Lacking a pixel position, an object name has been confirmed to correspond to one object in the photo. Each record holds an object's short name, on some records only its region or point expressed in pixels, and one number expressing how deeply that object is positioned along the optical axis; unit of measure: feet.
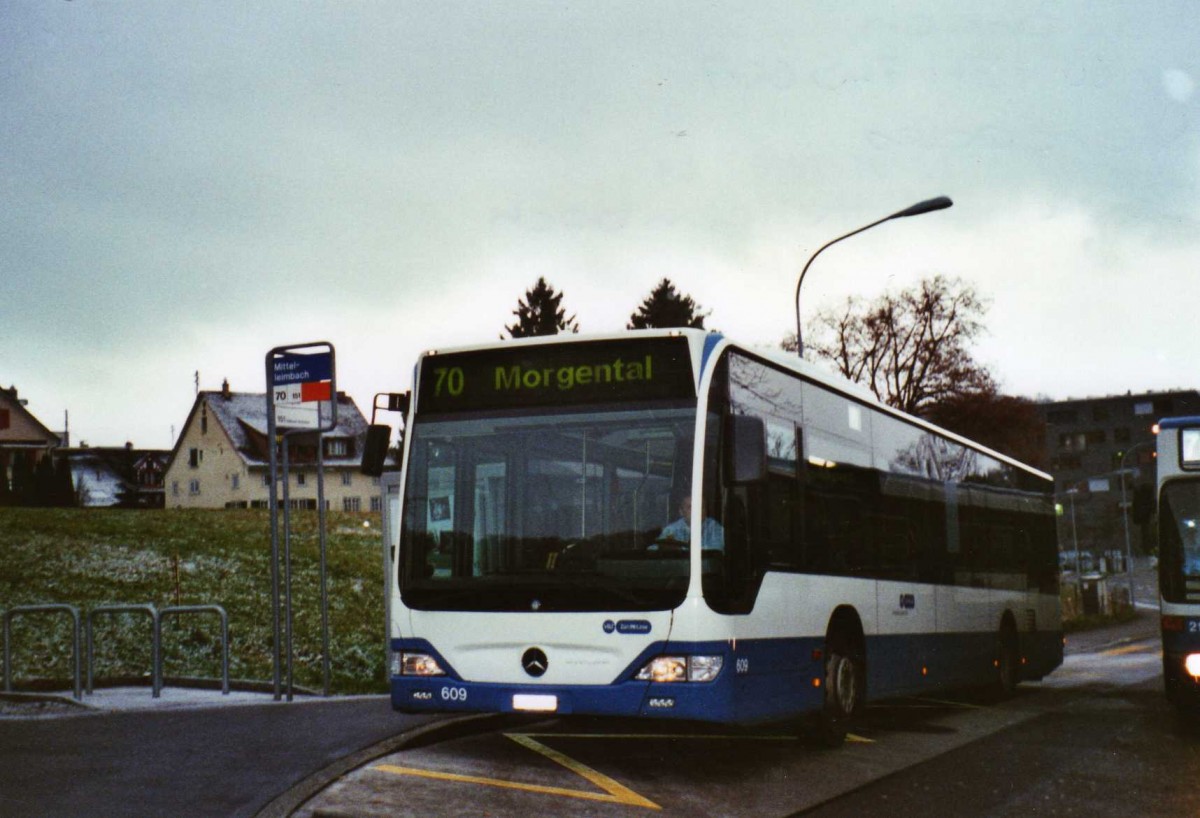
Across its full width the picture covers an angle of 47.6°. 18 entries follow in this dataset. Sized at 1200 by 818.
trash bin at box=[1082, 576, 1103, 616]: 171.63
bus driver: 28.78
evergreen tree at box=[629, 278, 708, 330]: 250.78
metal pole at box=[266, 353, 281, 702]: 44.75
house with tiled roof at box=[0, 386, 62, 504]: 273.13
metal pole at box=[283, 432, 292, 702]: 44.55
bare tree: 216.54
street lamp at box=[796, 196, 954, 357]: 71.36
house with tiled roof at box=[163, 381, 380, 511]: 293.02
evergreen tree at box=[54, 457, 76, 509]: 222.28
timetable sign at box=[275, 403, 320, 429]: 45.96
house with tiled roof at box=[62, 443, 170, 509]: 330.54
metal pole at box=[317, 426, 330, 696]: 45.57
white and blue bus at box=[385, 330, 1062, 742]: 28.78
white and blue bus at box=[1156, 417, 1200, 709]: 41.57
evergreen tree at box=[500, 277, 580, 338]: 268.41
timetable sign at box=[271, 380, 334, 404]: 45.85
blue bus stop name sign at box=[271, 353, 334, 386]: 45.83
